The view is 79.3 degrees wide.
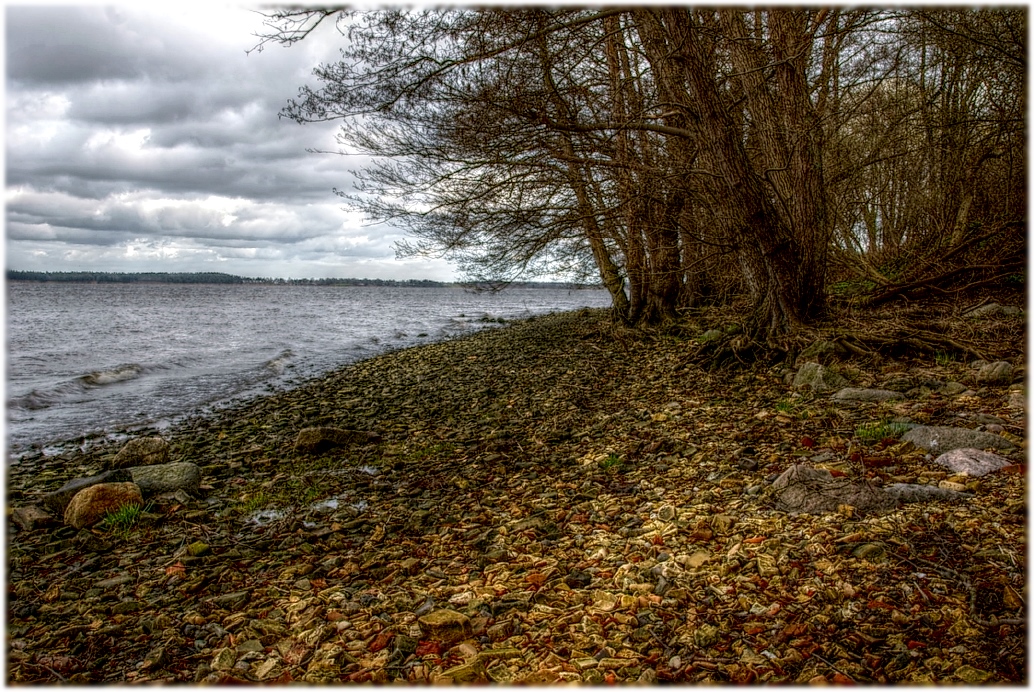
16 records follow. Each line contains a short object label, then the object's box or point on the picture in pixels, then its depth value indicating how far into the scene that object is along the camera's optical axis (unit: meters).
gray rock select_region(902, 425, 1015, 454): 5.27
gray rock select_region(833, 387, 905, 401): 7.32
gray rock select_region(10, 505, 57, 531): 6.04
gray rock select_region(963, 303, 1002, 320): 11.36
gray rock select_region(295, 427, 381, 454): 8.29
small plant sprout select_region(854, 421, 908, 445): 5.94
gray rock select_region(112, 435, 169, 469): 8.47
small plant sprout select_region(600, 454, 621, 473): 6.34
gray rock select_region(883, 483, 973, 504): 4.45
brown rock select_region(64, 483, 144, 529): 5.99
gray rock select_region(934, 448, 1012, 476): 4.79
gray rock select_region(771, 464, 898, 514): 4.51
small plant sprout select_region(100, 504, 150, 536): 5.80
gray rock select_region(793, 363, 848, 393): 8.26
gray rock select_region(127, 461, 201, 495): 6.62
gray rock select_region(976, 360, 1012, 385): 7.36
